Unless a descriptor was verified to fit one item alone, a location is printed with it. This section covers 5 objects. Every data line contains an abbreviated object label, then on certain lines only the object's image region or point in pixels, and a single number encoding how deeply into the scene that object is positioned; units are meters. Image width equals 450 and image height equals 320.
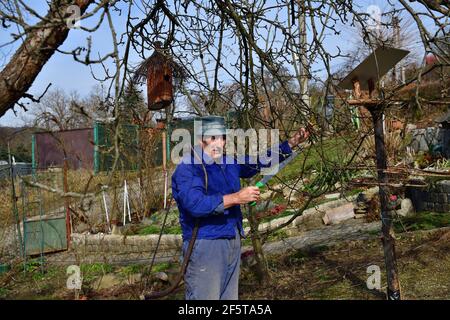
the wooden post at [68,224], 10.10
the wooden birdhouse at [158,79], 4.18
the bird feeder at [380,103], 4.05
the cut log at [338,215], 9.38
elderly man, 3.24
